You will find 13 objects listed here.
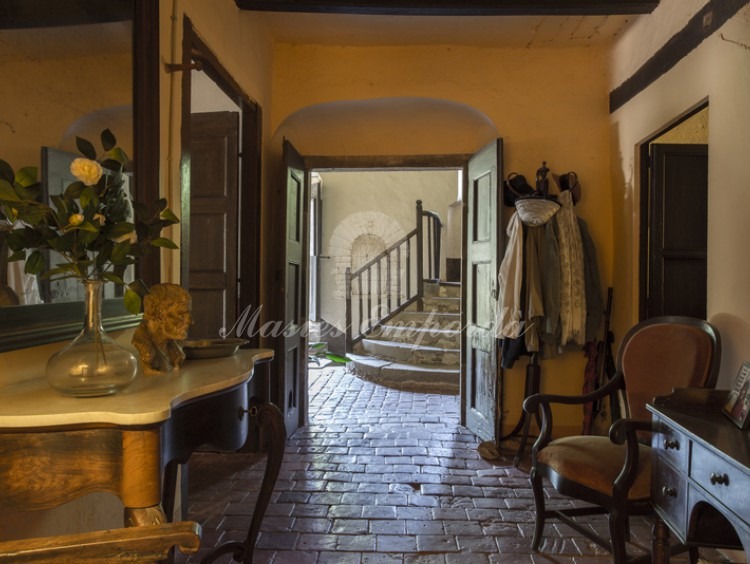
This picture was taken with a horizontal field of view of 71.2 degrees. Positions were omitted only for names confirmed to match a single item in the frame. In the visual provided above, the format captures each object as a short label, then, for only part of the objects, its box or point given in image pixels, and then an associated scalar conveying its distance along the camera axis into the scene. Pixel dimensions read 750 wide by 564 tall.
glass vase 1.31
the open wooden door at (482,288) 3.79
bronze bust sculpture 1.60
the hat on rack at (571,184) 3.86
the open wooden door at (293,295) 3.88
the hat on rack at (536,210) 3.60
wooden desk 1.28
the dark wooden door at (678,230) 3.41
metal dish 1.91
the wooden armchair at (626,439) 1.97
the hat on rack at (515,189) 3.85
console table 1.17
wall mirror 1.46
